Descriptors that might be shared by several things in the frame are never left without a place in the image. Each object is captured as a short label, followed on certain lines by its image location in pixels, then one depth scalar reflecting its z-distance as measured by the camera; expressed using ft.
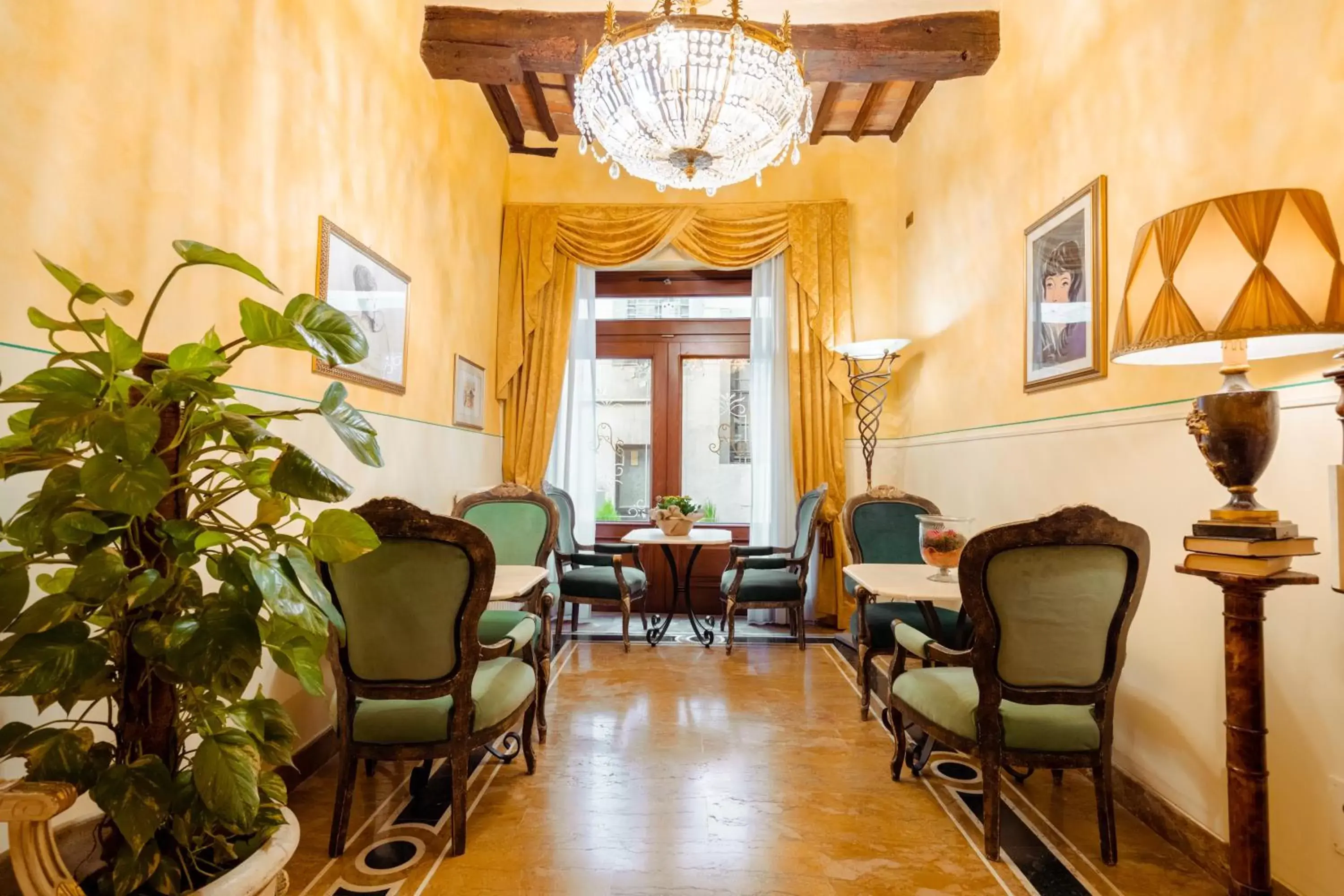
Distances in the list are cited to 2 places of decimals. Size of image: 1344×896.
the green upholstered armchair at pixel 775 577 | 13.17
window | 17.54
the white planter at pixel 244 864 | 3.19
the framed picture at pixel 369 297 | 8.21
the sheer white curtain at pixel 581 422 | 16.22
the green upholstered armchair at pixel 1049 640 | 5.76
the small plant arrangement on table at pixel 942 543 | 8.23
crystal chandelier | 8.31
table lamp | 3.86
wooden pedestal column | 4.63
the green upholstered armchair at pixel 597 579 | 13.03
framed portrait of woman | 8.06
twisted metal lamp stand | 14.99
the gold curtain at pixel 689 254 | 15.62
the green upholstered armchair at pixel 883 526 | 11.20
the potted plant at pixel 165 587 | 2.86
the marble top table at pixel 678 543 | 13.23
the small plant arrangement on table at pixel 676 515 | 13.78
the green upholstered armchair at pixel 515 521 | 10.92
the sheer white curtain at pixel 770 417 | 15.99
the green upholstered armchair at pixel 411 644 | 5.74
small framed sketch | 13.01
